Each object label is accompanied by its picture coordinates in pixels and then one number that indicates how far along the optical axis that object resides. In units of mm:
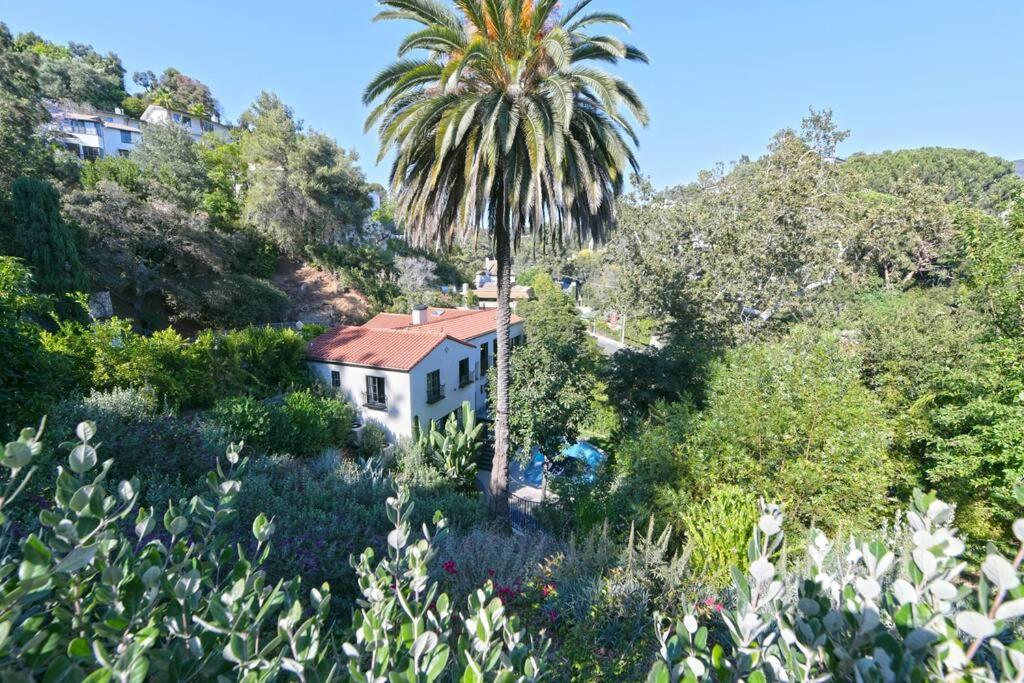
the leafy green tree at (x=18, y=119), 18047
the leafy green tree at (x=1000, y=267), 7652
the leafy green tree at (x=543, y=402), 14211
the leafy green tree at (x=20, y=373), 7113
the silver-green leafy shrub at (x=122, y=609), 1452
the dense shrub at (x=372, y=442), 15634
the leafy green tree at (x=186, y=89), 61531
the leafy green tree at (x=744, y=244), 15562
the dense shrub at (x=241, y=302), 23516
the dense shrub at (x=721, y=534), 6309
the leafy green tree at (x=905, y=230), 21875
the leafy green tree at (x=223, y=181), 30578
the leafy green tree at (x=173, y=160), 29062
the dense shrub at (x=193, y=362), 11578
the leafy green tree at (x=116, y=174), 23453
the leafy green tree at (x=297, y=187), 30859
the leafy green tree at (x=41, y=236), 16438
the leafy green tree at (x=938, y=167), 44156
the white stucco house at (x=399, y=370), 16191
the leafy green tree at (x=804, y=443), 7680
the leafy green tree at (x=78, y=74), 41906
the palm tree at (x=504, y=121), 8125
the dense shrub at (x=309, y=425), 12633
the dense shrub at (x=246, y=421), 11398
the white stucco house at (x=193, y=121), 48406
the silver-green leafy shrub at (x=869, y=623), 1437
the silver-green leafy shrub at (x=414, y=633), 1692
